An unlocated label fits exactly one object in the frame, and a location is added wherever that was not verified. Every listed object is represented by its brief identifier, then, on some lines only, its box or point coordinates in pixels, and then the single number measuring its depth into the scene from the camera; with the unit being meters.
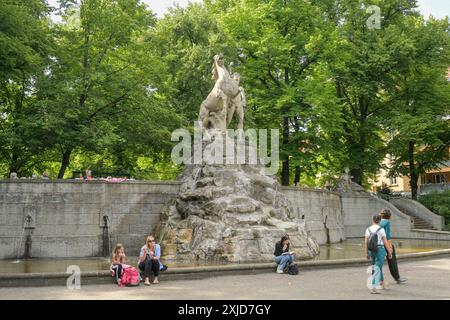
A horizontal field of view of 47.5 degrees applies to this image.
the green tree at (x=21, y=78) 22.16
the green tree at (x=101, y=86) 24.81
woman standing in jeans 11.46
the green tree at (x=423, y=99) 37.19
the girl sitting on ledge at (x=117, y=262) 12.52
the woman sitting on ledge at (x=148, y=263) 12.67
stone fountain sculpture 17.83
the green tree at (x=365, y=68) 36.66
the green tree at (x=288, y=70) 32.16
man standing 12.23
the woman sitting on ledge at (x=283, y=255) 14.64
